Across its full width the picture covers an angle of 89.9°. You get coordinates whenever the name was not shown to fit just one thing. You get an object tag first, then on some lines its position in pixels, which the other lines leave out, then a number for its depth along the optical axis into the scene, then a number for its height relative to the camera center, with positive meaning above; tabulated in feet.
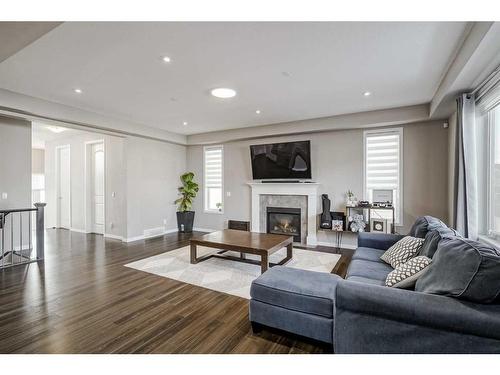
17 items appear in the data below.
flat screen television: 18.16 +2.00
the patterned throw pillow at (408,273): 6.17 -2.29
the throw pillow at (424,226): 9.20 -1.52
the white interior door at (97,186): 21.99 +0.10
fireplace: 18.94 -2.69
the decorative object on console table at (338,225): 16.28 -2.52
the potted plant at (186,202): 22.77 -1.39
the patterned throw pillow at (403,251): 8.48 -2.28
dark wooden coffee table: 11.51 -2.80
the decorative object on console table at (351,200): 16.46 -0.91
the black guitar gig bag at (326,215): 16.83 -1.95
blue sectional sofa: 4.59 -2.78
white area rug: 10.96 -4.16
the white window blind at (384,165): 15.85 +1.40
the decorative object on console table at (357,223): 15.61 -2.30
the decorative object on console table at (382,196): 15.48 -0.61
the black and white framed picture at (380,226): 15.61 -2.48
